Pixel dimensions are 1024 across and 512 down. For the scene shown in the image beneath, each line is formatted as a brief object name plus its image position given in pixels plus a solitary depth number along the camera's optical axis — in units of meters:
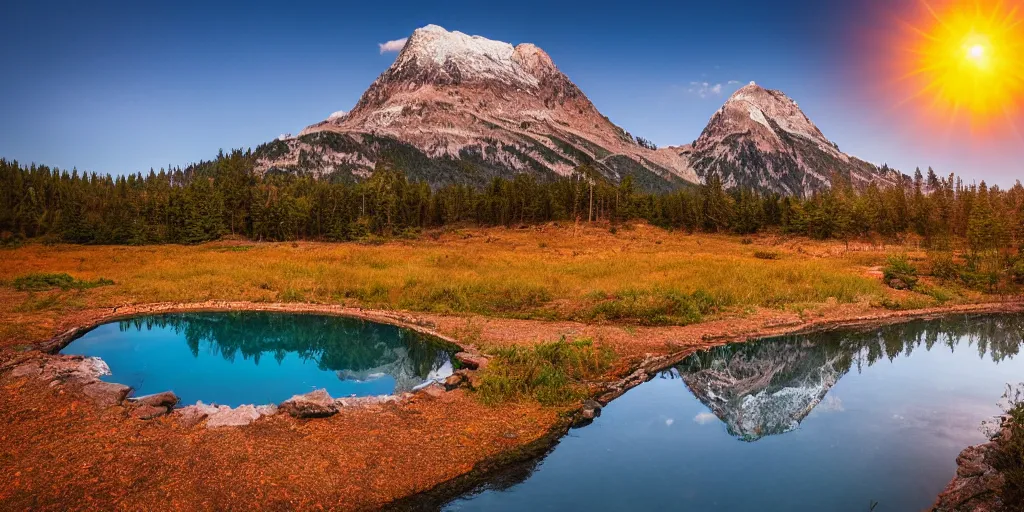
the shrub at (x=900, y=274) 34.22
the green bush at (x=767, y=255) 51.82
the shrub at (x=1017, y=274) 34.21
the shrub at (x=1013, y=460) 7.88
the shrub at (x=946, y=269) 36.25
